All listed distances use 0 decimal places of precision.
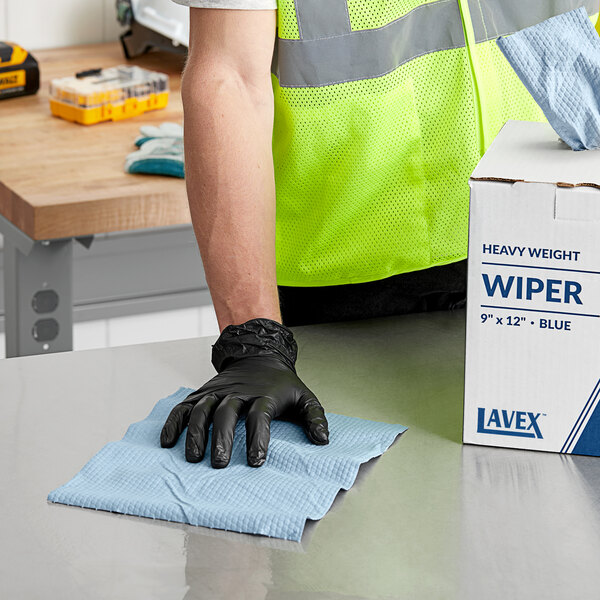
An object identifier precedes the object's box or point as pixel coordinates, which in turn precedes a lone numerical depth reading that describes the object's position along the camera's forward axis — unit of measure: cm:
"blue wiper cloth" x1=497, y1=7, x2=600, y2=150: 232
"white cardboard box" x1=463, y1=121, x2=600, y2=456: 226
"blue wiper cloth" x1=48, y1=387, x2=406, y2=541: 221
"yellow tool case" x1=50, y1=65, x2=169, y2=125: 398
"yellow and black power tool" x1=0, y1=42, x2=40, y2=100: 425
